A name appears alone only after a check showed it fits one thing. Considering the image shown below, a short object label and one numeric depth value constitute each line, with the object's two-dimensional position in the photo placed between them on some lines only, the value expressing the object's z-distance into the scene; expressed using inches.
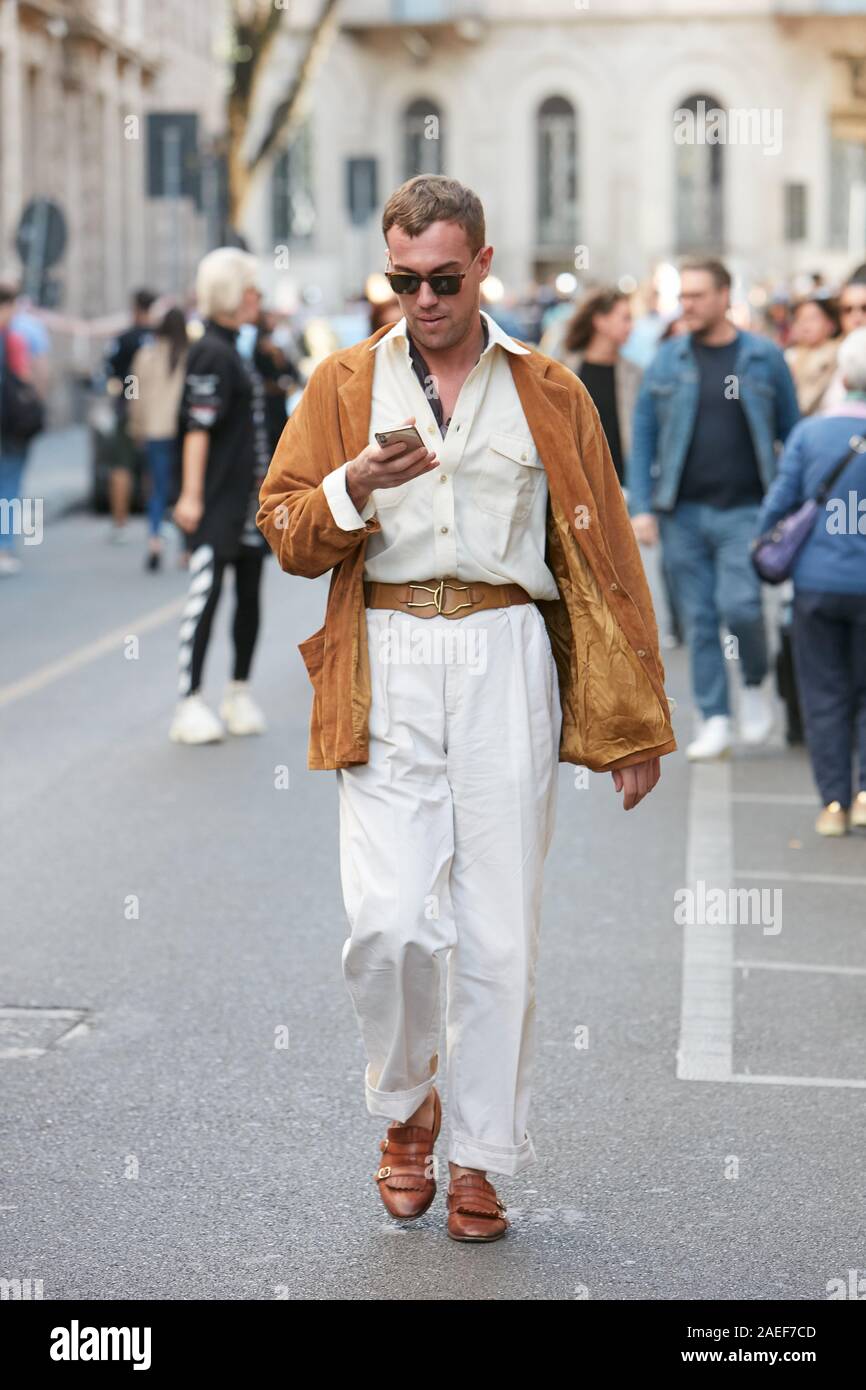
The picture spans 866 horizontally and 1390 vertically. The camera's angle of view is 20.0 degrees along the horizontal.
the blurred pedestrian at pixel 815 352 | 466.9
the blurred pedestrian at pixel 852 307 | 420.2
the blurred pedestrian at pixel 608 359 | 443.2
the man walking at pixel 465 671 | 177.9
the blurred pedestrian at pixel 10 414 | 661.3
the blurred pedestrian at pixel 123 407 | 753.6
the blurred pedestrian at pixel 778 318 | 1153.9
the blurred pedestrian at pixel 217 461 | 397.4
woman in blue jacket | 330.3
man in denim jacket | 387.2
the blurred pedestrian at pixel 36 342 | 708.0
